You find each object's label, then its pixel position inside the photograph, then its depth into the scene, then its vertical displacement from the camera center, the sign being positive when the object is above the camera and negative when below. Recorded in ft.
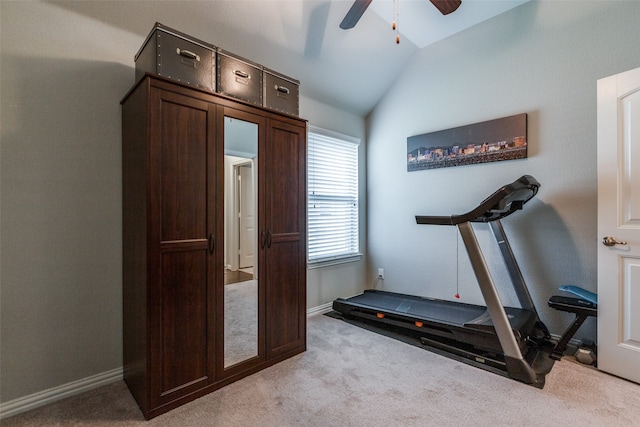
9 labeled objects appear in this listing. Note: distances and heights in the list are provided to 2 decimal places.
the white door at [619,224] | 6.59 -0.25
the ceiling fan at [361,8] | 6.72 +4.91
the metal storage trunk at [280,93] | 7.47 +3.23
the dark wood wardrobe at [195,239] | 5.59 -0.54
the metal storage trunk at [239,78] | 6.57 +3.21
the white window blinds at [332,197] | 11.41 +0.69
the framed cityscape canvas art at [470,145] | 9.22 +2.41
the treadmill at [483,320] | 6.88 -3.17
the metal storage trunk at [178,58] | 5.71 +3.23
